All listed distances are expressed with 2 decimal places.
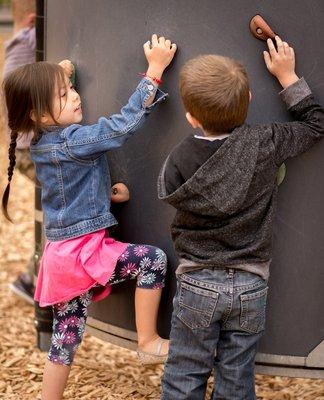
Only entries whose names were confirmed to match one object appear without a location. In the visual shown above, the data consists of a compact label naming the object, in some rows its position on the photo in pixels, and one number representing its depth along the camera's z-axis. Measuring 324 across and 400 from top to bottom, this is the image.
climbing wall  3.19
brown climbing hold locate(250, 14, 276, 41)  3.14
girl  3.28
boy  3.02
